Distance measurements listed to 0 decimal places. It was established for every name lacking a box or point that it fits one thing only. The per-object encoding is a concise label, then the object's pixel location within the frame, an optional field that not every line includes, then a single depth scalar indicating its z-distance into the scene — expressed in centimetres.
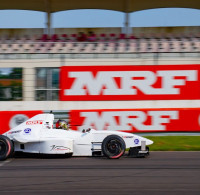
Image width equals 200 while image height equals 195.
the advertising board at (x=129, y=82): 2561
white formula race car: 1597
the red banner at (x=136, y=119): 2394
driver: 1678
